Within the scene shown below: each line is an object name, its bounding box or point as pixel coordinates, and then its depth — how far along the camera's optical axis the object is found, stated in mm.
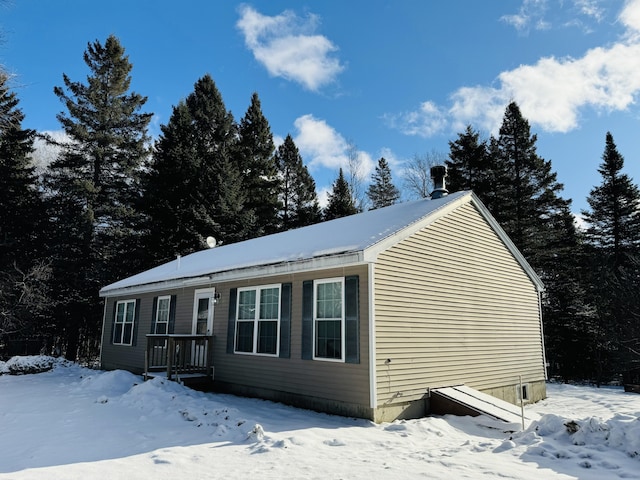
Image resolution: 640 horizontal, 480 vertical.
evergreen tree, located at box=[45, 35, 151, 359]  20484
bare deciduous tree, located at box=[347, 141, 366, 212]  29359
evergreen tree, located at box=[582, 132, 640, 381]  17953
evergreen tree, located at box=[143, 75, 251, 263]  22281
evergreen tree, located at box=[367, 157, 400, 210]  30891
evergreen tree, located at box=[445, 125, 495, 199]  22703
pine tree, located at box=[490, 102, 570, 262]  21172
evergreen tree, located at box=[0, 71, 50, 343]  18781
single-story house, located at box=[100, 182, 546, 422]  7348
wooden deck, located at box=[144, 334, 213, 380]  9734
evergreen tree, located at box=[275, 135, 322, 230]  27844
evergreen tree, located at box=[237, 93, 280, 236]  26109
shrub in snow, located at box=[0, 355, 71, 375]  14664
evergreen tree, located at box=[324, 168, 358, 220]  26375
